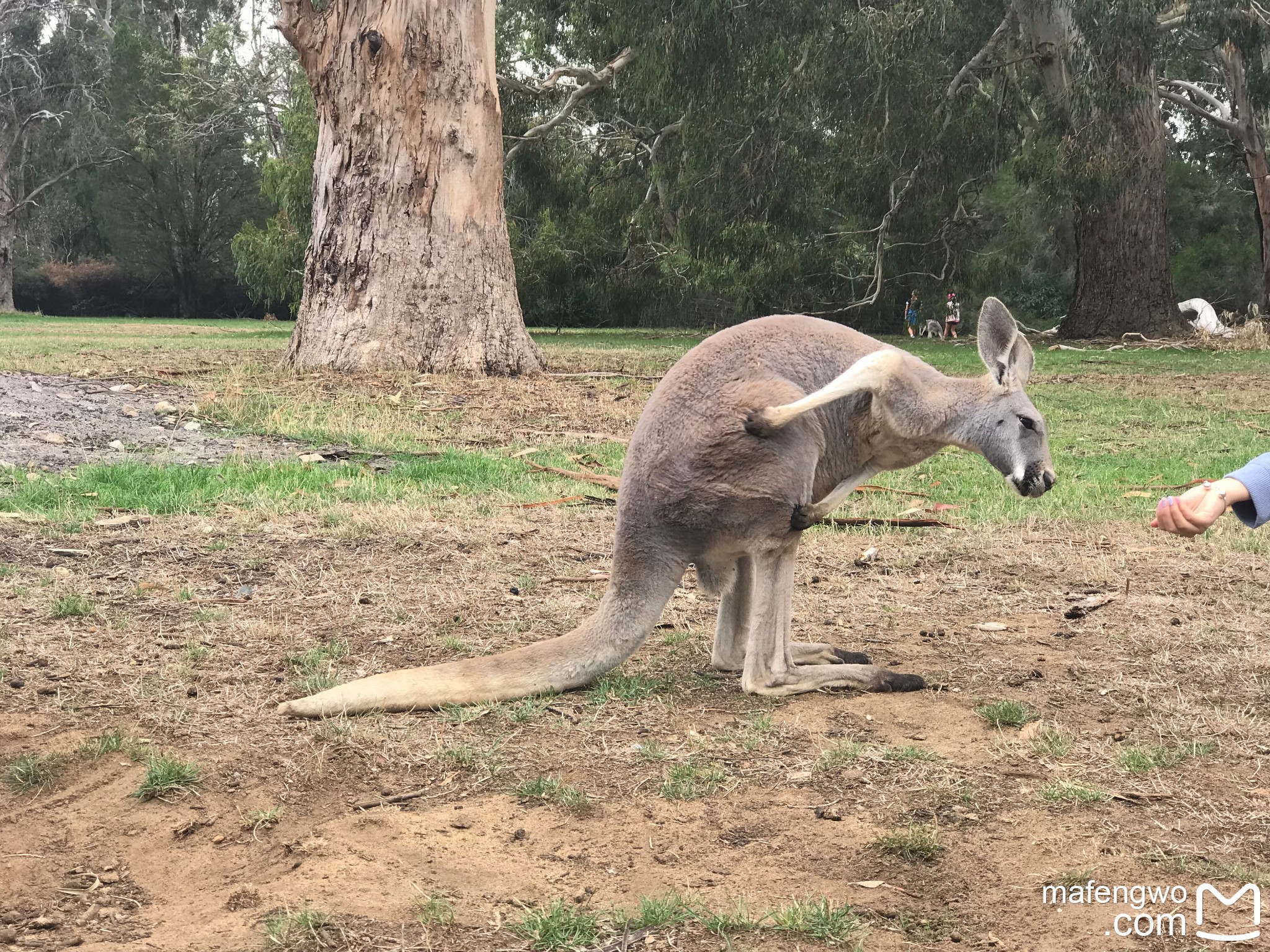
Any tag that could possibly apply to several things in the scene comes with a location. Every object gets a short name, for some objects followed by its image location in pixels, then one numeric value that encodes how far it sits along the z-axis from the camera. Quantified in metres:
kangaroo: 3.30
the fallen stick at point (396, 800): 2.74
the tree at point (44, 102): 35.25
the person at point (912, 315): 22.99
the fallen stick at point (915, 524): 5.68
